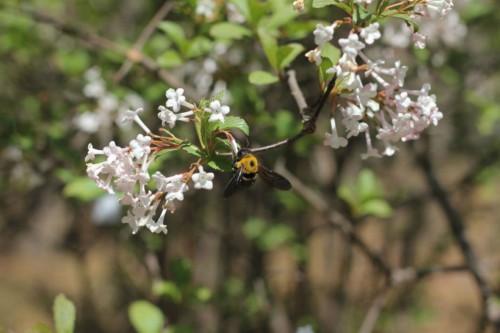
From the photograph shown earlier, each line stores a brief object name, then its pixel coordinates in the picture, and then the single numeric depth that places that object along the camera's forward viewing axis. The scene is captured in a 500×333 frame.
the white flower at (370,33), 0.69
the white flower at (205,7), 0.86
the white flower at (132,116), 0.73
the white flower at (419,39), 0.72
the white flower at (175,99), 0.71
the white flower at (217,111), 0.71
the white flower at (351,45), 0.69
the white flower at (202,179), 0.71
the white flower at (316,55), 0.71
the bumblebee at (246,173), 0.71
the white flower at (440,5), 0.71
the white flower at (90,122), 1.12
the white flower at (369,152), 0.74
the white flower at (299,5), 0.73
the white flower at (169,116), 0.71
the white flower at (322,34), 0.69
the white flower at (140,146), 0.71
